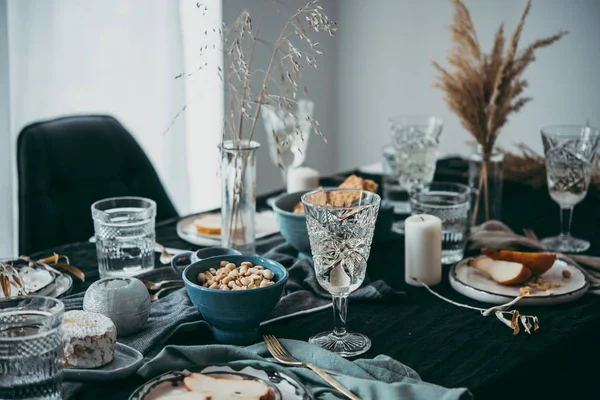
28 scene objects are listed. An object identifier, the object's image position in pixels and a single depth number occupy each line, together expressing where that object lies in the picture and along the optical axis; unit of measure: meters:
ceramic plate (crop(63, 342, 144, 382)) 1.02
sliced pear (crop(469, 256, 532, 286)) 1.41
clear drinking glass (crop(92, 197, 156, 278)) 1.48
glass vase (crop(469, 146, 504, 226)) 1.90
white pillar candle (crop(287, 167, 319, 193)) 2.02
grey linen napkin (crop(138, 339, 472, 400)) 0.99
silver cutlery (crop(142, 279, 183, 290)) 1.42
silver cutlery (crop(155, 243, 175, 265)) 1.60
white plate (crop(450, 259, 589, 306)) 1.36
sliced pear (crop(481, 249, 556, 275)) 1.44
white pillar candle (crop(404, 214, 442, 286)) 1.46
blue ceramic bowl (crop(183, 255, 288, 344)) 1.16
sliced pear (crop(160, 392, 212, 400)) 0.93
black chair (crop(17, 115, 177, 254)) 2.03
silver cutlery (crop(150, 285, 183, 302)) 1.38
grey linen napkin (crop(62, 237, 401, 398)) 1.20
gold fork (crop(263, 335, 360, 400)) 1.00
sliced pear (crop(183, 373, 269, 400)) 0.94
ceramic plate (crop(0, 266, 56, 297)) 1.37
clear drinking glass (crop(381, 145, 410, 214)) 2.04
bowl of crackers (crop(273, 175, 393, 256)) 1.58
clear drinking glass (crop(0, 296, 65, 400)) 0.91
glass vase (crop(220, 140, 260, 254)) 1.52
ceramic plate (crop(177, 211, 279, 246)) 1.74
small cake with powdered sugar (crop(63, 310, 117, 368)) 1.05
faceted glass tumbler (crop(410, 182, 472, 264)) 1.60
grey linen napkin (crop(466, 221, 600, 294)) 1.57
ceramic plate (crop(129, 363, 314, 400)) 0.96
